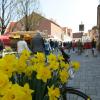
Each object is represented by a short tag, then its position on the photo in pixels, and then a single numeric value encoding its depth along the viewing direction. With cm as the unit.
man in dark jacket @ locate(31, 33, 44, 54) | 511
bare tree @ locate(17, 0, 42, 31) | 1851
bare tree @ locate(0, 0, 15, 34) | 1494
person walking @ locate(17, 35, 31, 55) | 528
